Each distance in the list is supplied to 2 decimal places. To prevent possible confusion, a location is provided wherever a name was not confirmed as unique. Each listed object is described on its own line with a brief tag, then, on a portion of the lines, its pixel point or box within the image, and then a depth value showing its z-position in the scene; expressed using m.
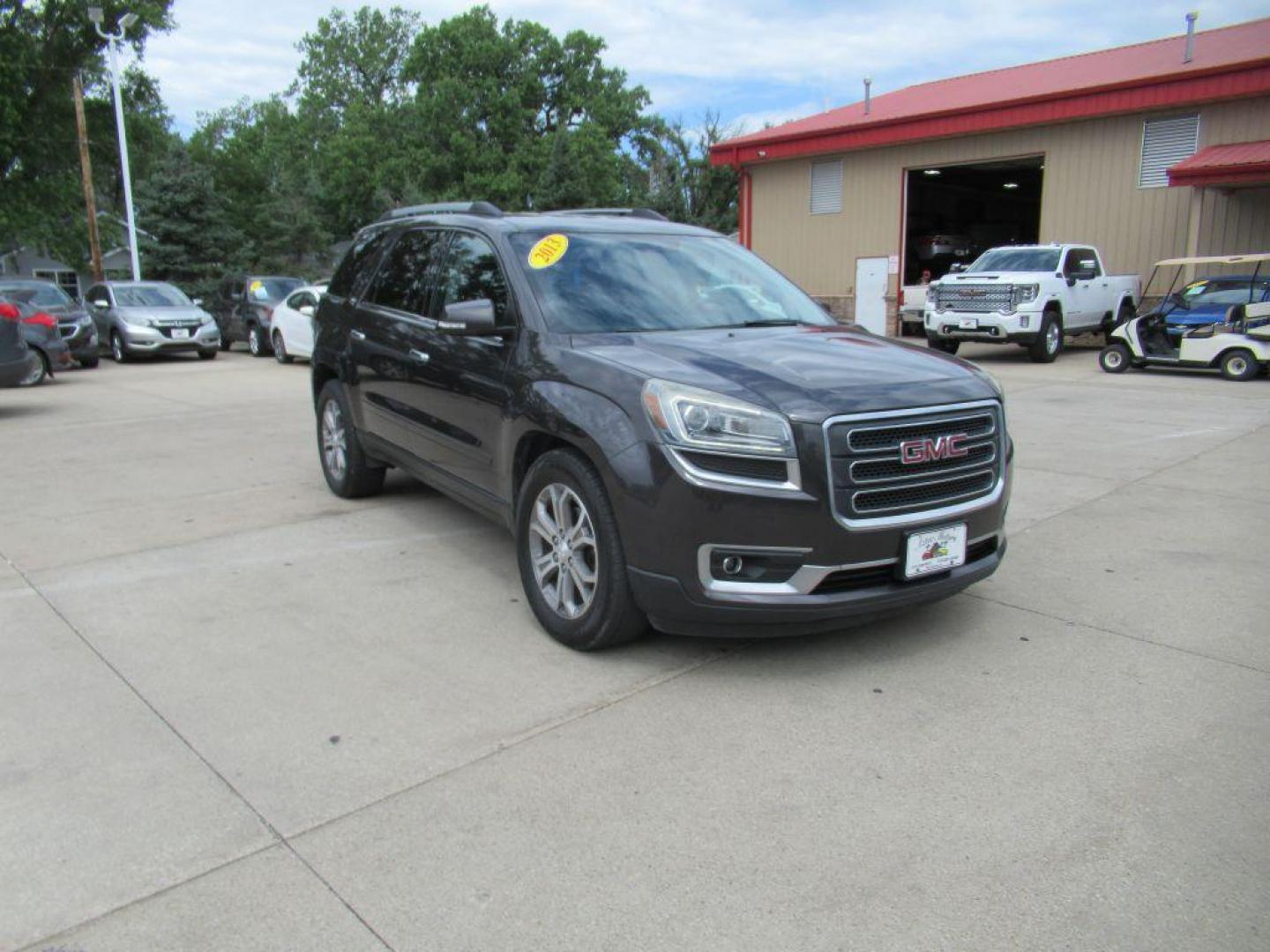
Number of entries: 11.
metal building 18.44
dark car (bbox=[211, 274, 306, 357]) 19.92
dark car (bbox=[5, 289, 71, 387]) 14.51
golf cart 13.88
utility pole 27.19
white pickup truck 16.61
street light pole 25.45
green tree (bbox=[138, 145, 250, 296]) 31.47
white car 17.66
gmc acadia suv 3.65
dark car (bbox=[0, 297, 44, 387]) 10.72
